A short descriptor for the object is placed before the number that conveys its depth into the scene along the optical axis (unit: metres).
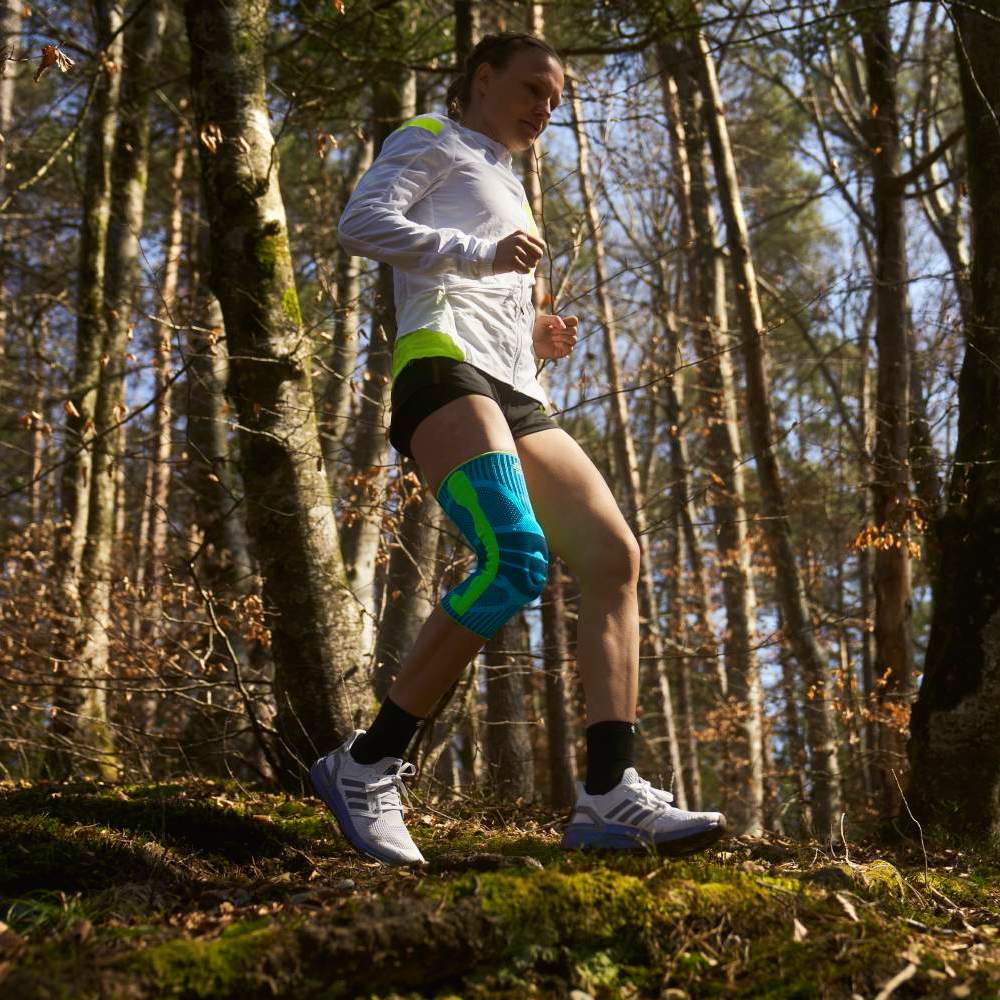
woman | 2.71
